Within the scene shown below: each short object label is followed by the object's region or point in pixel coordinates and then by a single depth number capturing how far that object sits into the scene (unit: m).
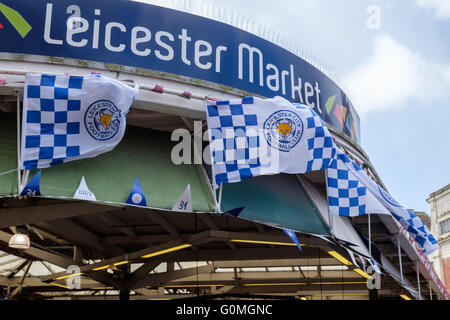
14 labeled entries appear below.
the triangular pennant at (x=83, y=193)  10.45
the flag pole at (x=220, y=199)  11.52
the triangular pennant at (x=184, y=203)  11.15
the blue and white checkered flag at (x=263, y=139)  10.85
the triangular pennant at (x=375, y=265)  13.33
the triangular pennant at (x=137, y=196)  10.89
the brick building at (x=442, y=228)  50.91
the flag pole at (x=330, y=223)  13.26
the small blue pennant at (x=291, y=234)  11.60
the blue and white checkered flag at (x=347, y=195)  11.93
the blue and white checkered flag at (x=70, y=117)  10.03
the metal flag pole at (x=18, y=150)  10.27
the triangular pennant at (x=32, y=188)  10.20
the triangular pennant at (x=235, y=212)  11.41
